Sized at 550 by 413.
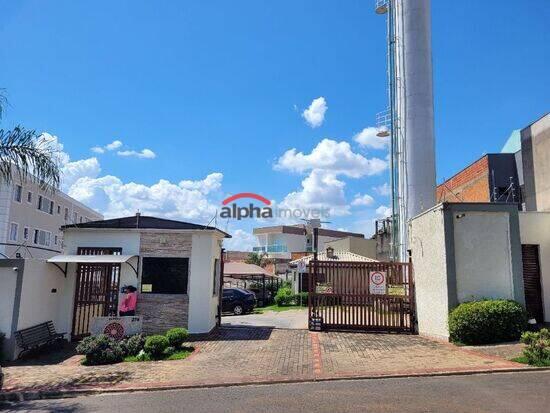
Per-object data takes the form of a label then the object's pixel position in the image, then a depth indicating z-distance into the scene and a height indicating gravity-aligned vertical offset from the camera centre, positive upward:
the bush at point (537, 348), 9.24 -1.22
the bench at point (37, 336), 11.73 -1.47
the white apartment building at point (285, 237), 83.31 +8.57
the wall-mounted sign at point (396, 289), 15.61 -0.13
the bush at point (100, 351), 11.14 -1.65
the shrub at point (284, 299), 29.77 -0.94
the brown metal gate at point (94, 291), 14.73 -0.28
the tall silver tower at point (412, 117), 23.69 +8.59
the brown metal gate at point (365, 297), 15.23 -0.41
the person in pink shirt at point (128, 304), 14.57 -0.66
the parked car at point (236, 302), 23.93 -0.93
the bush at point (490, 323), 11.73 -0.92
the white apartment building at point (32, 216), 33.59 +5.28
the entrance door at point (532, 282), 14.52 +0.14
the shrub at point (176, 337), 12.16 -1.40
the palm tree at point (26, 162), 9.77 +2.54
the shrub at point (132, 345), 11.75 -1.57
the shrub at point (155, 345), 11.37 -1.52
